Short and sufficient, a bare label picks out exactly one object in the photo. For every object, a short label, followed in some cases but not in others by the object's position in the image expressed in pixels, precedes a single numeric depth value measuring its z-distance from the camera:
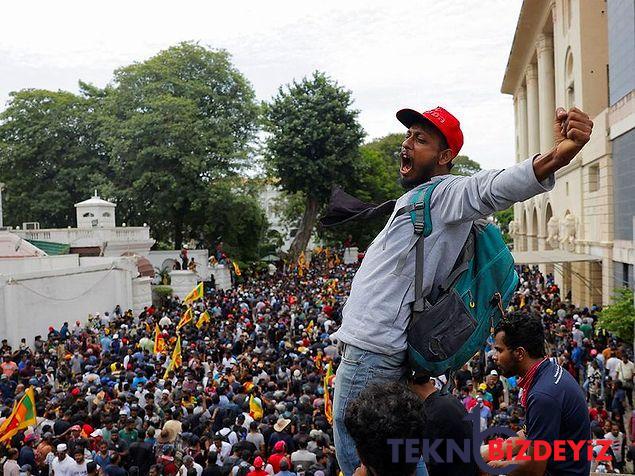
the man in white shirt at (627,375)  11.52
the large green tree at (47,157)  39.75
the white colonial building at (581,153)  20.69
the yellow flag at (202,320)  19.08
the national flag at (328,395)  9.53
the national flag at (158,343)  15.50
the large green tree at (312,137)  39.34
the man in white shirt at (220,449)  8.24
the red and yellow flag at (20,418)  9.01
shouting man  2.59
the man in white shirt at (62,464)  7.91
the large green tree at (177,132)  36.06
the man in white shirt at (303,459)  8.22
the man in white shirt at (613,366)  11.75
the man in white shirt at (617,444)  8.79
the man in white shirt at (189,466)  7.78
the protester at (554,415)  3.04
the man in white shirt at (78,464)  7.88
